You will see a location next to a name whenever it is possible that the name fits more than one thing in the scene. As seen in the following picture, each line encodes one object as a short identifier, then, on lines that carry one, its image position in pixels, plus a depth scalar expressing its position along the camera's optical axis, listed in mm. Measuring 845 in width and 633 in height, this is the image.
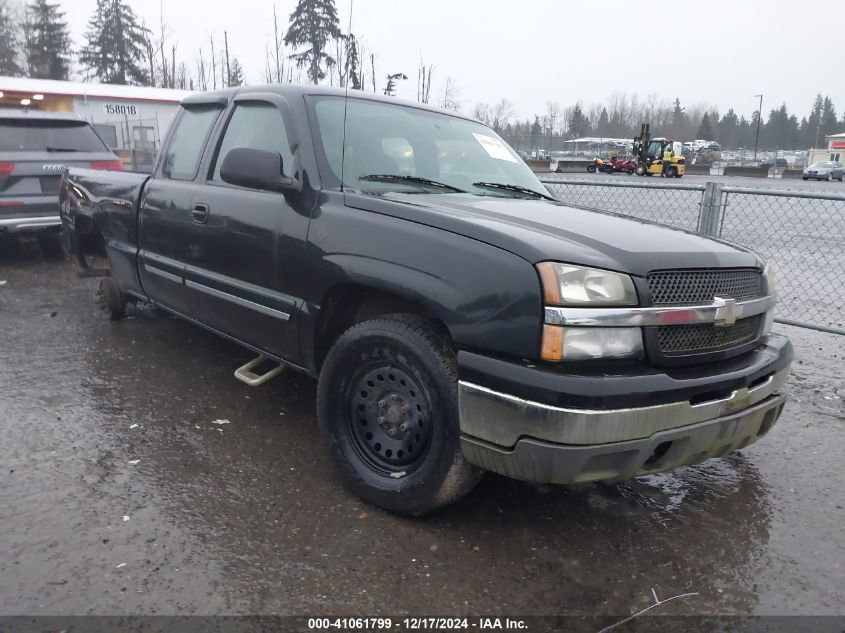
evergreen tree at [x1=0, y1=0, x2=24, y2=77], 58425
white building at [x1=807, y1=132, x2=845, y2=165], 64113
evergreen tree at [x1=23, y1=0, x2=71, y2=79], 57219
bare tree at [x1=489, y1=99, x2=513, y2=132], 57969
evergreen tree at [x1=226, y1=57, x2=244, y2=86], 56997
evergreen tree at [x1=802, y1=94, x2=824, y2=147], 103769
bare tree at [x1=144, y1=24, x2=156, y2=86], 60969
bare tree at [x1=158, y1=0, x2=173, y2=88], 64250
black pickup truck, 2334
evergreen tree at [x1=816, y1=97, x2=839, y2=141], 107000
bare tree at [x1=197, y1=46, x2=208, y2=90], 64062
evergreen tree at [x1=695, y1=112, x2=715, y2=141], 97062
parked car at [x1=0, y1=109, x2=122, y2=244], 7535
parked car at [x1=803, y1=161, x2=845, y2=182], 46312
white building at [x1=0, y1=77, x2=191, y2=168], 29047
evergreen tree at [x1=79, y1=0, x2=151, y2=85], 58344
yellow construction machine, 40250
